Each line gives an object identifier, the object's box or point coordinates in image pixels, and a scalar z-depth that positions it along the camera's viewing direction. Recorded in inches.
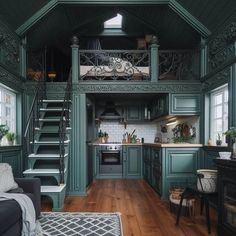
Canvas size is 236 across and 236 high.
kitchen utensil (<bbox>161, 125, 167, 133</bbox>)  274.2
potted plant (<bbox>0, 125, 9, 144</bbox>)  154.4
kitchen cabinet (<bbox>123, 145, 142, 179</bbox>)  281.3
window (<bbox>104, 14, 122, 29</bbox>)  320.5
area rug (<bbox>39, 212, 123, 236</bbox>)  124.3
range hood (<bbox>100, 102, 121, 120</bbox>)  300.5
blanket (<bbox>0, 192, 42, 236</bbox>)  112.3
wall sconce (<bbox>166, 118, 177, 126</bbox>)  252.5
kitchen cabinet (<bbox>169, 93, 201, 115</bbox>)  201.6
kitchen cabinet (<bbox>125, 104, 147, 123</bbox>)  304.6
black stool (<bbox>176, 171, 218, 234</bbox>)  127.3
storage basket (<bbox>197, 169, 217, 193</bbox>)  138.4
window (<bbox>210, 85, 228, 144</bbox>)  172.1
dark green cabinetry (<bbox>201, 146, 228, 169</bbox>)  168.9
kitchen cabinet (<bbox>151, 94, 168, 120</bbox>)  215.2
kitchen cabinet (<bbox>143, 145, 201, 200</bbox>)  185.5
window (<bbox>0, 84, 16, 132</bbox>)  180.8
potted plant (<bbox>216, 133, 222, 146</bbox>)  166.4
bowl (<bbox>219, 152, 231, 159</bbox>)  128.0
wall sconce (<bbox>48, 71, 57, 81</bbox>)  266.8
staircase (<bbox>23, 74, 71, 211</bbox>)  168.7
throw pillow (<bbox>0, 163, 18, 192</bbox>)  123.4
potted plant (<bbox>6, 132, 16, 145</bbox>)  179.3
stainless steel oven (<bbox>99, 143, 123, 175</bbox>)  280.2
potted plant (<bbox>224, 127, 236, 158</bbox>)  121.0
